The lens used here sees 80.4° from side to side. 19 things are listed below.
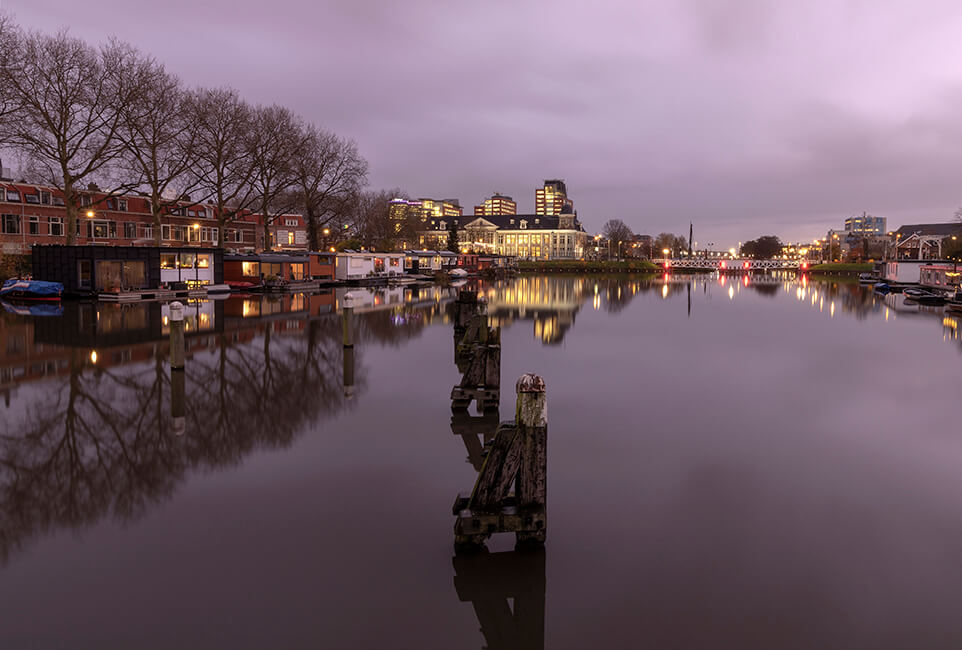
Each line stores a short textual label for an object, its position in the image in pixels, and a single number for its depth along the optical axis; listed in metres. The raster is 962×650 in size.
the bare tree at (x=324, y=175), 66.81
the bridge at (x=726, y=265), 176.80
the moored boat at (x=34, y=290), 39.75
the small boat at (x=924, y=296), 53.75
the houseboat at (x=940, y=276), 59.78
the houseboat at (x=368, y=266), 68.31
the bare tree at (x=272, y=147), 56.69
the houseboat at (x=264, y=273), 54.38
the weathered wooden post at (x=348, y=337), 19.39
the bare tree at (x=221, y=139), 52.38
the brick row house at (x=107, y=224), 58.84
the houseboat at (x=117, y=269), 41.34
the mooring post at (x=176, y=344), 15.65
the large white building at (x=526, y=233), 187.88
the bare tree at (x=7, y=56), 36.66
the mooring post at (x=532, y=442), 6.95
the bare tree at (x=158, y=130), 44.31
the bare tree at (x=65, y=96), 39.81
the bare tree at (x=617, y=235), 187.75
